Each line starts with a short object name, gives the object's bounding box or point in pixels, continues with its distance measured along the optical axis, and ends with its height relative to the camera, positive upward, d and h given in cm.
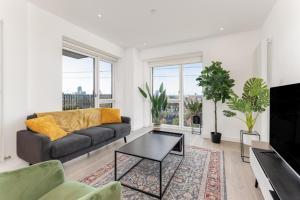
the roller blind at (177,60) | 445 +128
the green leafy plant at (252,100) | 245 -1
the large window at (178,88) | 468 +38
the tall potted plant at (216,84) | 341 +36
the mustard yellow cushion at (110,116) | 362 -43
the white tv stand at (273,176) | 108 -66
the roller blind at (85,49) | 332 +125
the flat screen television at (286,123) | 120 -22
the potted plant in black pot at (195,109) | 440 -30
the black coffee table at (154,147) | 182 -69
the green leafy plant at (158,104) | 466 -16
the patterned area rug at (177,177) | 175 -110
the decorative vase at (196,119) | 438 -59
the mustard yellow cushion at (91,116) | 328 -42
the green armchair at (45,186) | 90 -59
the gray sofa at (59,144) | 203 -71
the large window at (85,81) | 346 +46
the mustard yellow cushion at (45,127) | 224 -45
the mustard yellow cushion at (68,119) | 274 -42
